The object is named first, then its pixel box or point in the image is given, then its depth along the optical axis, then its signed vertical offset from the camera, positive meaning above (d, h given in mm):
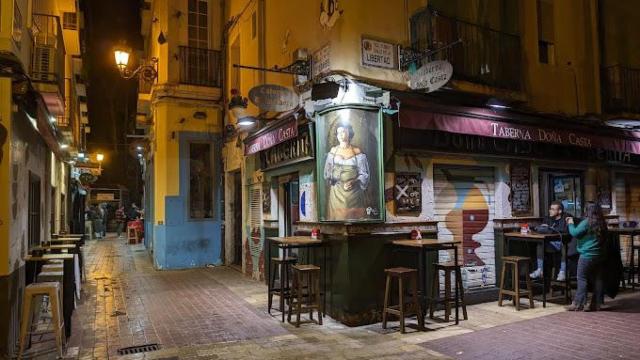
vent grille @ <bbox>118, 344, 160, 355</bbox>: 6352 -1853
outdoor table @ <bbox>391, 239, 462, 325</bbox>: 7172 -629
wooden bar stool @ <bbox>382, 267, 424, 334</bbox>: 6980 -1316
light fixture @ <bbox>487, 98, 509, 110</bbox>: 9016 +1937
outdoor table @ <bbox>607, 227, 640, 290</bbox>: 9633 -612
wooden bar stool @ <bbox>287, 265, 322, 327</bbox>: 7586 -1384
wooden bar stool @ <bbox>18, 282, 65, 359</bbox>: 5969 -1206
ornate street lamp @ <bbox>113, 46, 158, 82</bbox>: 11695 +4011
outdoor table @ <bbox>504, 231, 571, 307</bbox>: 8492 -646
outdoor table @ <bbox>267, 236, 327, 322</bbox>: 7762 -568
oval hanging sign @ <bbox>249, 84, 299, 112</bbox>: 8320 +1981
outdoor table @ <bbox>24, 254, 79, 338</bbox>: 7086 -985
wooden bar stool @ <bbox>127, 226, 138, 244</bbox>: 23031 -1111
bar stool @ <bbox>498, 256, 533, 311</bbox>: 8272 -1328
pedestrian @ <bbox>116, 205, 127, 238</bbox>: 30056 -503
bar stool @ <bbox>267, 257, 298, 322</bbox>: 7996 -1281
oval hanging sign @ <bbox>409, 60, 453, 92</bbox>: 7043 +1998
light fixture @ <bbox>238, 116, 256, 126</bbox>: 11141 +2093
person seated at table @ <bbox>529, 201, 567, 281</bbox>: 9008 -695
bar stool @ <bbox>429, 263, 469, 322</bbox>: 7332 -1305
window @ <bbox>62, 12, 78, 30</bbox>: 14952 +6076
